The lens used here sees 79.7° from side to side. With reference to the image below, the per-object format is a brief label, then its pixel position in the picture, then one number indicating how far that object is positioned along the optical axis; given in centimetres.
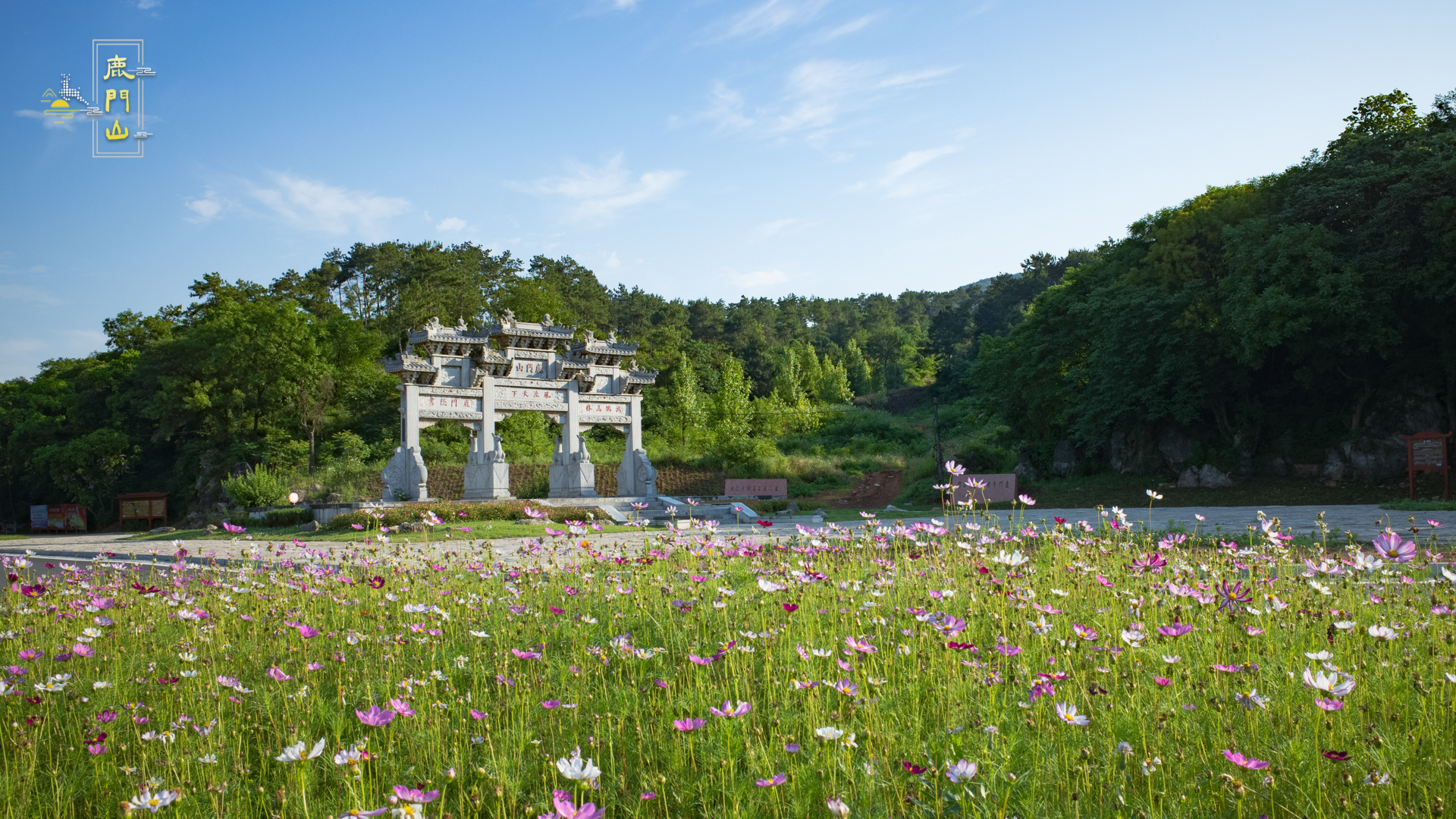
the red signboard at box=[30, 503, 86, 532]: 3169
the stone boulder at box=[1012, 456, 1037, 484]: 2684
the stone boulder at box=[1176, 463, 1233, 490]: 2164
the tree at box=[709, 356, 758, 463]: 3062
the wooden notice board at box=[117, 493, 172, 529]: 3058
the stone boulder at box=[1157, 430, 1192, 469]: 2309
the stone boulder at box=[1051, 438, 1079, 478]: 2578
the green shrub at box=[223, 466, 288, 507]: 2331
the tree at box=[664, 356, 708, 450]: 3591
